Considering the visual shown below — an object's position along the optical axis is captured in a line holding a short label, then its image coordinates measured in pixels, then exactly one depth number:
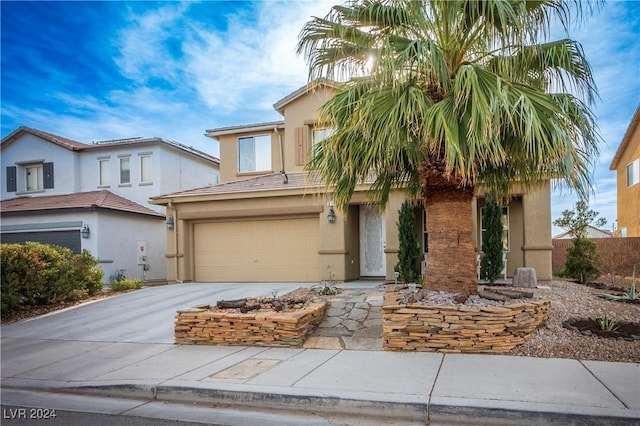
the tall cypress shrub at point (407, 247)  11.19
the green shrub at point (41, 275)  10.03
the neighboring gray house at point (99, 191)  17.22
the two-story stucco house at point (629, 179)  21.36
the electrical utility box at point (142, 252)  18.59
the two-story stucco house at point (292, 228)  12.57
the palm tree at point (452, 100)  6.12
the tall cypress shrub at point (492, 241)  10.89
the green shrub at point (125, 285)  13.55
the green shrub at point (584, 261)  12.27
